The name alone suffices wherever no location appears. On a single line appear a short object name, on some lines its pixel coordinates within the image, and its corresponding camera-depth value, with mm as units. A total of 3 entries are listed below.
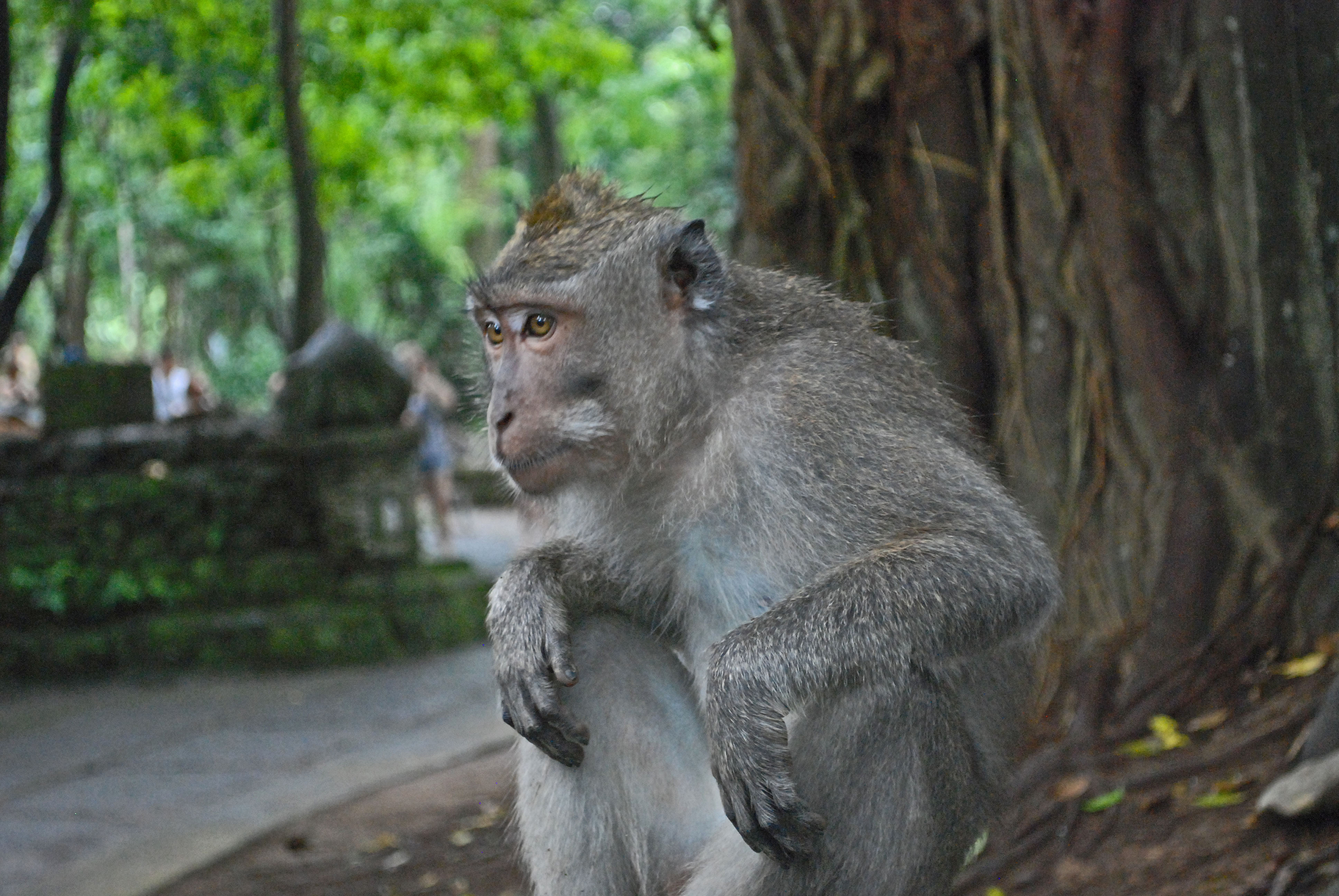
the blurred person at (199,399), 11367
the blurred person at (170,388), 15570
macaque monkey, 2523
